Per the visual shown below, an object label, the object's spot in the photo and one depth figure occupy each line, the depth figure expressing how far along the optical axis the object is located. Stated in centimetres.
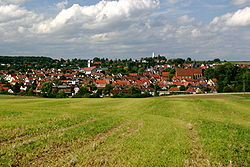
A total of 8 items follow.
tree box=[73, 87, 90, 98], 9906
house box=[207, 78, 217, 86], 14515
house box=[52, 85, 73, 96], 12150
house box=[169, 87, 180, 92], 12730
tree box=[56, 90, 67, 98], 9112
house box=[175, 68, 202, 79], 19258
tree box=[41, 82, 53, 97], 11629
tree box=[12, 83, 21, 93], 12912
